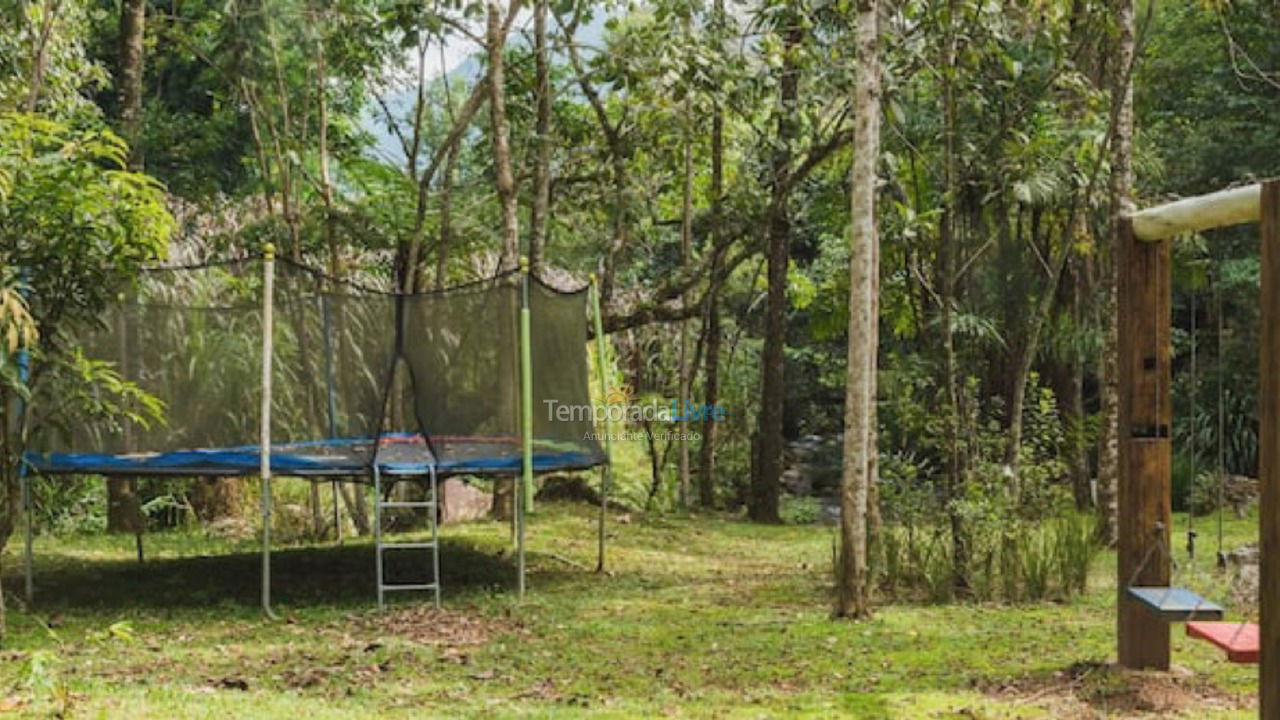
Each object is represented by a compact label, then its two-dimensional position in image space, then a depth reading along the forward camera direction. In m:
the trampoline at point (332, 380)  8.33
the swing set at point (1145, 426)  5.66
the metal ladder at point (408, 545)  7.88
